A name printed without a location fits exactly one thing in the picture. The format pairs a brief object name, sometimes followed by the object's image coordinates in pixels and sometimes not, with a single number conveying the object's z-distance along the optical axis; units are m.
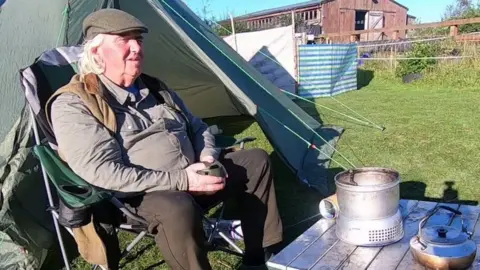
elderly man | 1.81
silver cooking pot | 1.65
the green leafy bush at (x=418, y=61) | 9.28
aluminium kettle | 1.40
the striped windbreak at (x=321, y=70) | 8.37
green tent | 2.38
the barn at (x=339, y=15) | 22.42
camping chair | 1.79
